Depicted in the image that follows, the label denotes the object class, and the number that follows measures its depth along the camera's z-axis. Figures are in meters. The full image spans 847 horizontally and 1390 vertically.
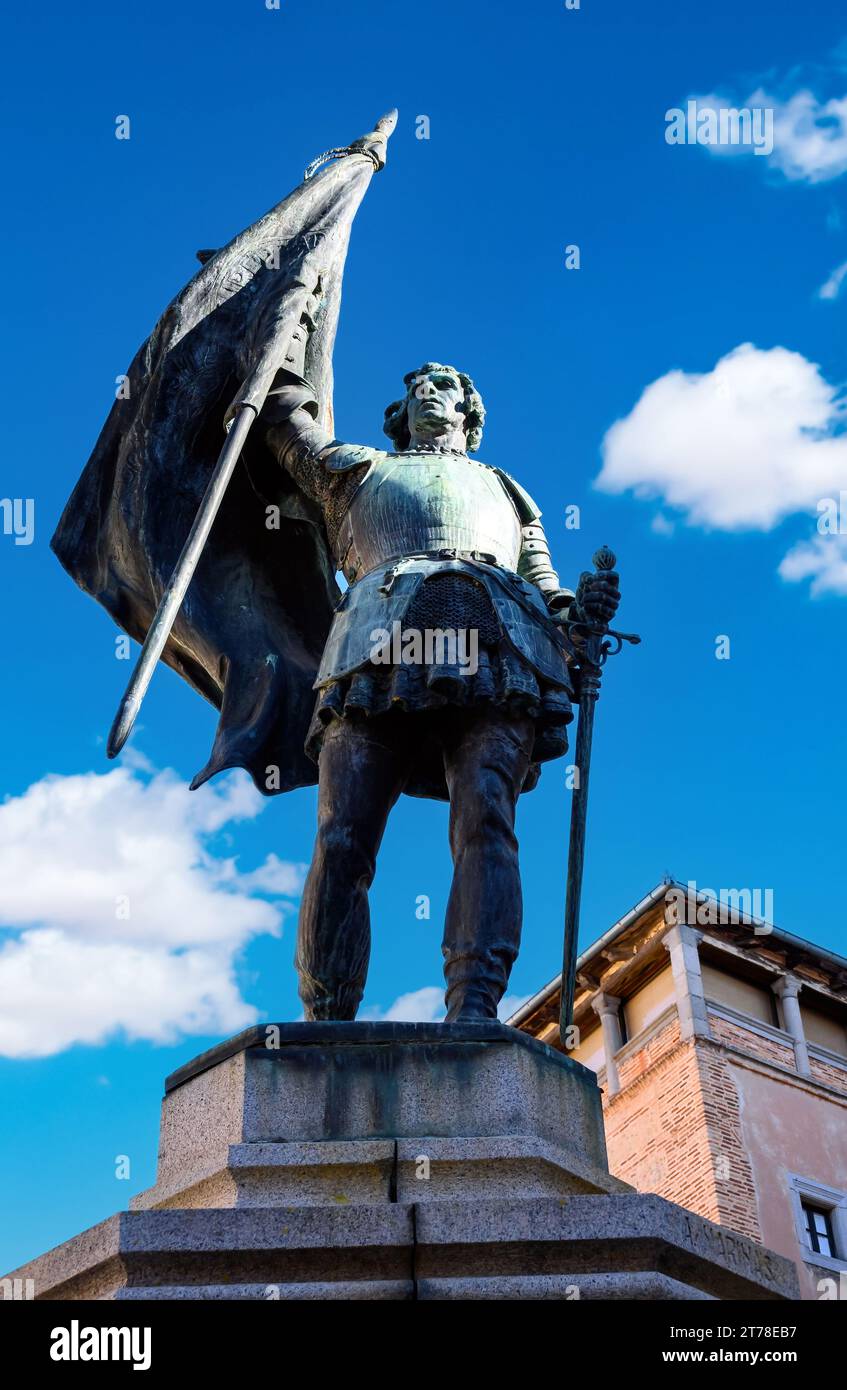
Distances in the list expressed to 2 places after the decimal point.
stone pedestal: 4.60
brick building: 25.66
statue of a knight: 6.12
